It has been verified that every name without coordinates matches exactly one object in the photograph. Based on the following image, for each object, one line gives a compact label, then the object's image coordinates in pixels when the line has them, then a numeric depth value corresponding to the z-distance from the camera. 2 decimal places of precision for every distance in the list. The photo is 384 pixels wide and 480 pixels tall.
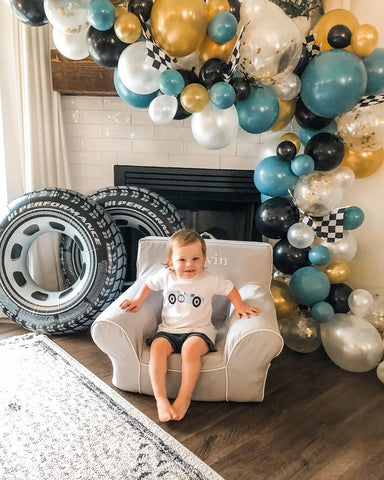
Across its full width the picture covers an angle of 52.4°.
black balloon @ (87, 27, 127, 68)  1.75
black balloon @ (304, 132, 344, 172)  2.05
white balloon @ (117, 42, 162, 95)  1.72
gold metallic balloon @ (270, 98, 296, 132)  2.10
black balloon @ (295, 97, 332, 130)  2.07
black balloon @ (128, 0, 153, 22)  1.70
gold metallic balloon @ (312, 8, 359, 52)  1.95
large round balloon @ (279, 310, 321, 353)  2.27
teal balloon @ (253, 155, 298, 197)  2.18
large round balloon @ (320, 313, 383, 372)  2.02
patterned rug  1.45
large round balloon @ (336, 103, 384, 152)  1.99
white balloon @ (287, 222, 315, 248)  2.13
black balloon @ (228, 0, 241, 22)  1.82
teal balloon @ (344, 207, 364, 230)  2.17
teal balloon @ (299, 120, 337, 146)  2.15
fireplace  2.89
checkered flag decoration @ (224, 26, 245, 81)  1.76
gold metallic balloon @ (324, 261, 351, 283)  2.24
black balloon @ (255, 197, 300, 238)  2.22
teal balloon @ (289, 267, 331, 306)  2.17
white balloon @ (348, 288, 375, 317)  2.11
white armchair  1.69
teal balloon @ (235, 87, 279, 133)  1.94
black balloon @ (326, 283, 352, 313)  2.22
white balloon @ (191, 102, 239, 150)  1.84
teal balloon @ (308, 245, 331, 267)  2.14
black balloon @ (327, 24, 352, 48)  1.85
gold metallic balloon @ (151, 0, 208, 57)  1.63
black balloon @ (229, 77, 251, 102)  1.89
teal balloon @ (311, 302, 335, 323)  2.15
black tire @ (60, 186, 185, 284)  2.59
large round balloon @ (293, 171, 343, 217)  2.06
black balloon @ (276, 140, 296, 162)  2.15
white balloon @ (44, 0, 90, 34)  1.68
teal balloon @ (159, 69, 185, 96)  1.74
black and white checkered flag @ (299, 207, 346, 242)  2.17
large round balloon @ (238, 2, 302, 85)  1.69
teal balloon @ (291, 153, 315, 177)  2.04
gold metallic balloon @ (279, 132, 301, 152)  2.30
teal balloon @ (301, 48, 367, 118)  1.80
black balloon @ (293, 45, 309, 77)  1.92
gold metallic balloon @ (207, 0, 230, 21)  1.74
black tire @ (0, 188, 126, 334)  2.36
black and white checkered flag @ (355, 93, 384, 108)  2.00
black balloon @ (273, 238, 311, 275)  2.25
